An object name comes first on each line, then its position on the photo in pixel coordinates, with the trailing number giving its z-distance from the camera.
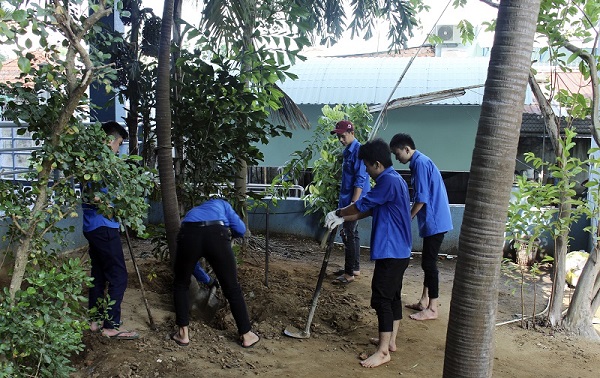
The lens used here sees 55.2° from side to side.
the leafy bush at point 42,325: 3.04
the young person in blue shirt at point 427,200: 5.15
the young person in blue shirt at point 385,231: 4.31
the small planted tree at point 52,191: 3.07
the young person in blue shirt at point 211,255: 4.28
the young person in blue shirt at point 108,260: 4.40
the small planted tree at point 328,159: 8.63
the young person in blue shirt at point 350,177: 6.10
